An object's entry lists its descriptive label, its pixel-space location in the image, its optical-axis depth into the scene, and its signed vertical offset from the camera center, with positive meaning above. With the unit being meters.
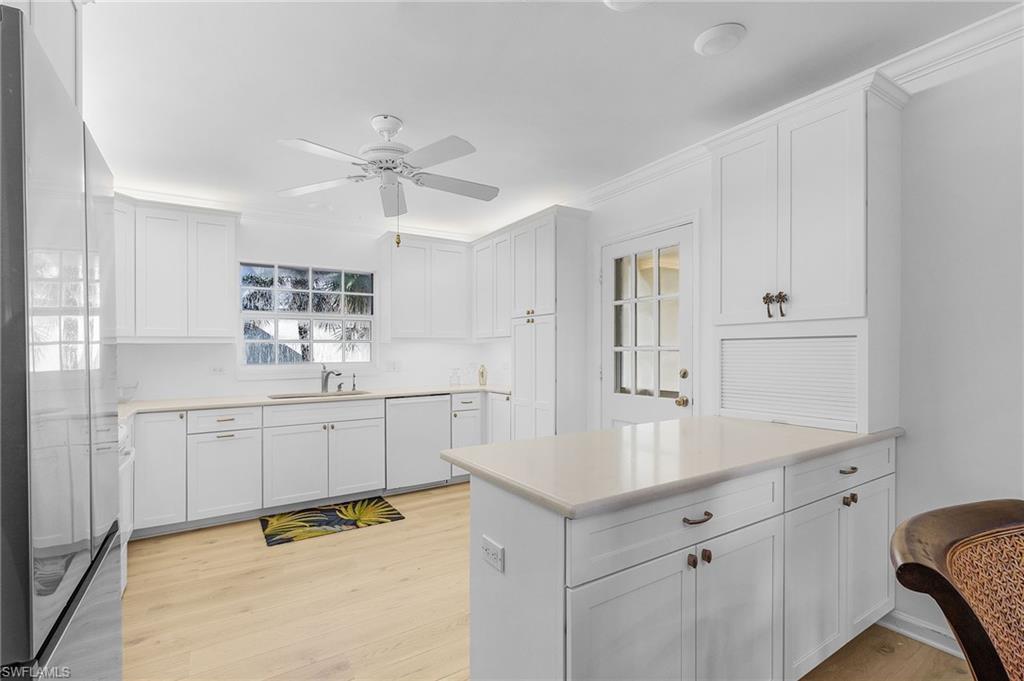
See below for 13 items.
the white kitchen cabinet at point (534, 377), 4.01 -0.34
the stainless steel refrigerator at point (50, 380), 0.84 -0.08
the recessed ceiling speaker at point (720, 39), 1.97 +1.23
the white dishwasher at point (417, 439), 4.48 -0.95
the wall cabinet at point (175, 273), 3.67 +0.52
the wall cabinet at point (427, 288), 4.96 +0.52
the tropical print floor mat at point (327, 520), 3.57 -1.43
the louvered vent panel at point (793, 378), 2.19 -0.20
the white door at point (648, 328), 3.29 +0.07
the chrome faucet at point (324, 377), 4.66 -0.37
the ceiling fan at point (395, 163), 2.35 +0.91
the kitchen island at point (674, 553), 1.31 -0.68
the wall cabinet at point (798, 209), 2.10 +0.61
